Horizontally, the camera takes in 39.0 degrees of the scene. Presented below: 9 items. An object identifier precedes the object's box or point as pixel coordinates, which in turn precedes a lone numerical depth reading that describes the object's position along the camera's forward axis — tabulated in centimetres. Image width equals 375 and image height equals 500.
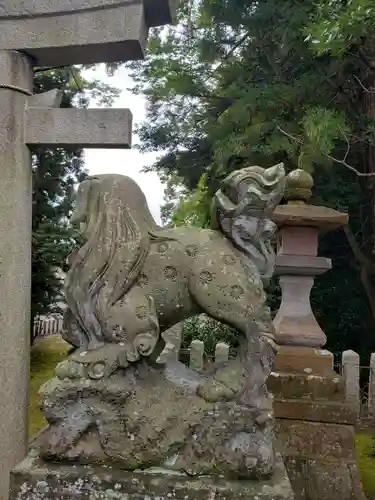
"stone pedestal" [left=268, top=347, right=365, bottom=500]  328
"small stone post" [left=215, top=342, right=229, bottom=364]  638
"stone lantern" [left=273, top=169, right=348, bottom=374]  362
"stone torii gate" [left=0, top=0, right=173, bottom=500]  288
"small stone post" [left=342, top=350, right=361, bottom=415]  626
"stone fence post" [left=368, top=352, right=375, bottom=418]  648
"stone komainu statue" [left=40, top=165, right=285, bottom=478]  166
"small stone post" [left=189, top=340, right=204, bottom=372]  679
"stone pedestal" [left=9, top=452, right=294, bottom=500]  156
